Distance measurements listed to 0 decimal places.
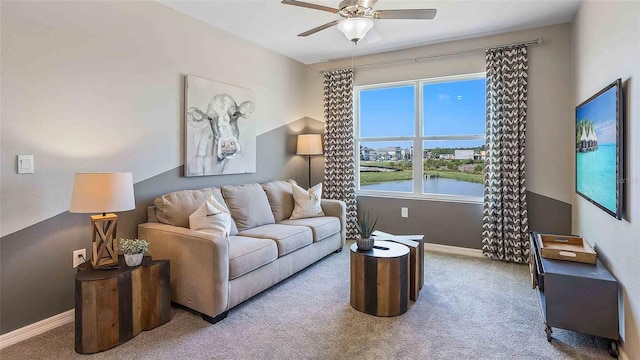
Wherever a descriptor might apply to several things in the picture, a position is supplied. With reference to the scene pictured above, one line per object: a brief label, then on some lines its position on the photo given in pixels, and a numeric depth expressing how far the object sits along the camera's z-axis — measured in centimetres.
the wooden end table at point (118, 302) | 206
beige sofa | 243
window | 415
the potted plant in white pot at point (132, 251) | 231
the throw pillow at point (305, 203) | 403
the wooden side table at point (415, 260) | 281
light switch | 223
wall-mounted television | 197
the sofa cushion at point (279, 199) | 398
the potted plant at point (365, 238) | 274
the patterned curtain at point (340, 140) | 480
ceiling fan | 231
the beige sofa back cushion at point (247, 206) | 347
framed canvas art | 340
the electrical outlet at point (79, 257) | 254
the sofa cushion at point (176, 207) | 291
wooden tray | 237
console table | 205
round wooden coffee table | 253
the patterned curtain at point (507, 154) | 371
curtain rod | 366
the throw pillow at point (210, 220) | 277
